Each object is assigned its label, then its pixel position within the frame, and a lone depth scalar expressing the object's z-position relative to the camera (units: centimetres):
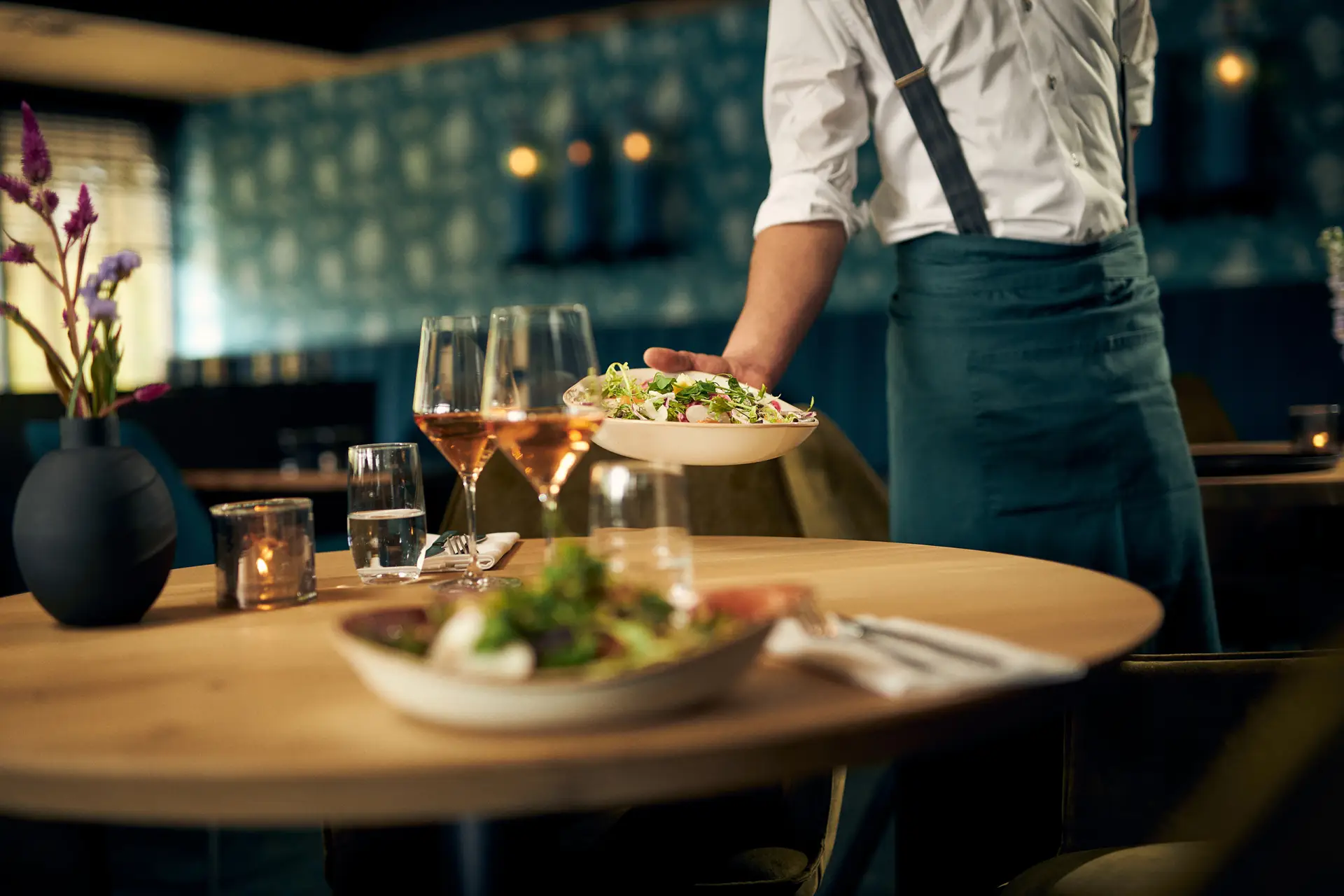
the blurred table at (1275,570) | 255
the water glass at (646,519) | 82
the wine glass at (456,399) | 109
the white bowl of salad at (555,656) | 61
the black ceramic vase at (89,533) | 94
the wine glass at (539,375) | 92
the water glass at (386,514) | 120
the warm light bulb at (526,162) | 749
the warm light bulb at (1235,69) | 511
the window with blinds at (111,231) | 868
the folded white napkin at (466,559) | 127
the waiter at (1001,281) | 167
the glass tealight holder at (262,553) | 103
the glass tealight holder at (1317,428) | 251
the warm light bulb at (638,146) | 693
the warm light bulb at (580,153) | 716
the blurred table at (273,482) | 434
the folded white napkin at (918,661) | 69
